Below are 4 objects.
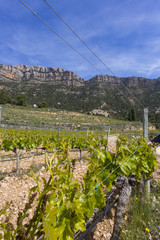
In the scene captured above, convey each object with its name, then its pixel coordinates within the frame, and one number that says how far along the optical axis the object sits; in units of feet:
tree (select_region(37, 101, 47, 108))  171.07
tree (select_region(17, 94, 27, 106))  161.17
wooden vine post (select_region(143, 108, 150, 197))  12.05
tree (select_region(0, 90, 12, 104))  150.94
